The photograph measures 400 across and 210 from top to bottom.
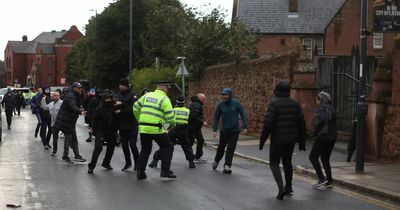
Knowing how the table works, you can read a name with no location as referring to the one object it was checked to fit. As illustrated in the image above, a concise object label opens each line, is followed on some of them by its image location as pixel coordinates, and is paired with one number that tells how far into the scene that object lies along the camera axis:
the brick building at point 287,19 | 54.59
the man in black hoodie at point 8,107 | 27.52
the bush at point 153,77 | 35.88
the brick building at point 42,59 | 133.38
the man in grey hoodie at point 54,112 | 15.81
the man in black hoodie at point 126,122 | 12.62
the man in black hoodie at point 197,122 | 14.70
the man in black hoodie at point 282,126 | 9.57
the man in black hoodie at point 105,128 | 12.64
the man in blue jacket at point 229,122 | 12.60
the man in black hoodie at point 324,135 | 10.64
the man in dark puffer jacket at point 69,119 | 13.94
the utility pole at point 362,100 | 11.87
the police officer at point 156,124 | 11.13
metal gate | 18.45
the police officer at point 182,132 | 13.60
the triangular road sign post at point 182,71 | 25.64
